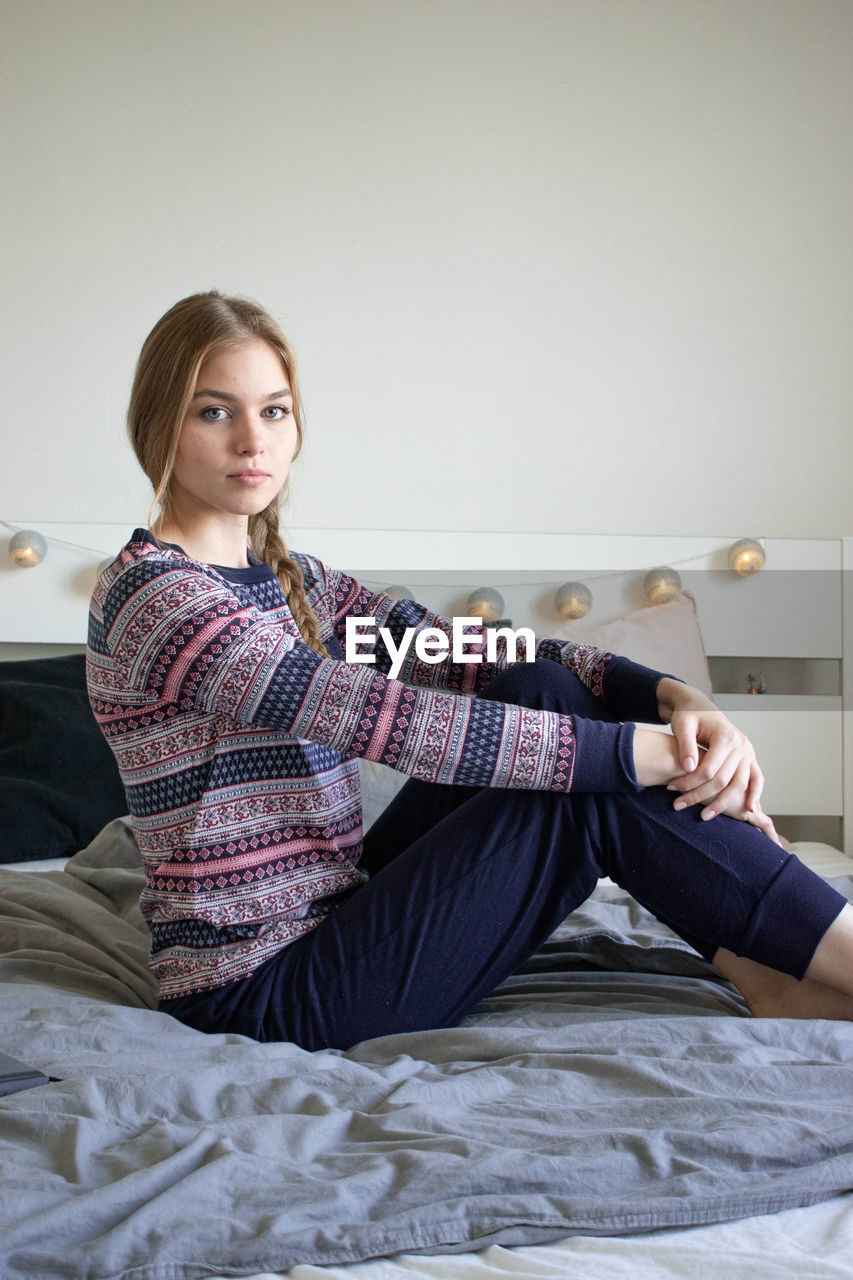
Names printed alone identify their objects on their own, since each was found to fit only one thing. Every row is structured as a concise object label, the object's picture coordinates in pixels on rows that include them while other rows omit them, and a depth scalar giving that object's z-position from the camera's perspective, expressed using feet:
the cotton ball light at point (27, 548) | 7.48
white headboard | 7.90
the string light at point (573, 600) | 7.77
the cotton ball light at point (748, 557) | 7.93
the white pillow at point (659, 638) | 7.58
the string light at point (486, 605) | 7.75
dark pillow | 6.24
